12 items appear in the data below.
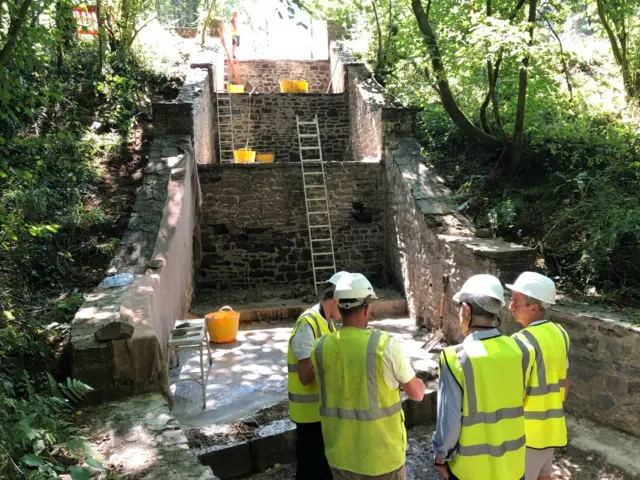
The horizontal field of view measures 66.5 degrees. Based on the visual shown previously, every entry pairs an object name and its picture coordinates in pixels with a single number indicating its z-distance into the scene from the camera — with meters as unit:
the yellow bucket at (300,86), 12.12
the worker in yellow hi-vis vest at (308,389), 2.74
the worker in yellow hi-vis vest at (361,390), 2.38
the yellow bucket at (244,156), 9.73
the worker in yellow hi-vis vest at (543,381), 2.65
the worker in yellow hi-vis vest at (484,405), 2.20
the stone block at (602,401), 4.04
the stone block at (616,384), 3.92
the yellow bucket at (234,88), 11.94
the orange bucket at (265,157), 10.61
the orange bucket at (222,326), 6.29
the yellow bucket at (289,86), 12.14
